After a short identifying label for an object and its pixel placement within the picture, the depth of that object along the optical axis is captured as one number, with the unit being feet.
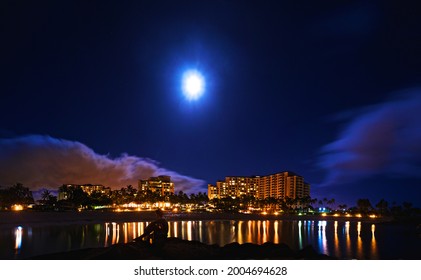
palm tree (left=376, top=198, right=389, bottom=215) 358.84
